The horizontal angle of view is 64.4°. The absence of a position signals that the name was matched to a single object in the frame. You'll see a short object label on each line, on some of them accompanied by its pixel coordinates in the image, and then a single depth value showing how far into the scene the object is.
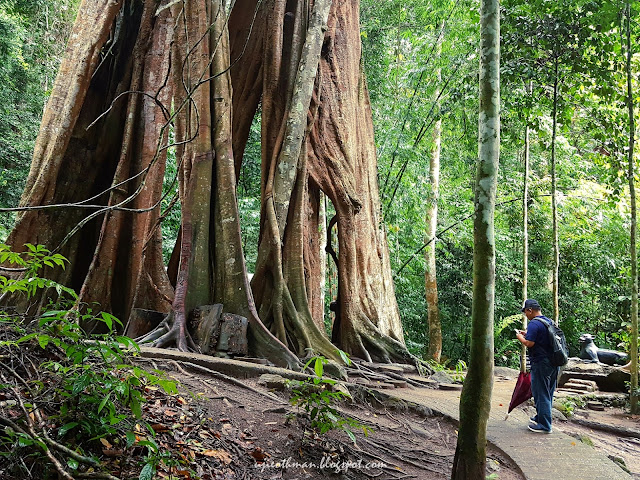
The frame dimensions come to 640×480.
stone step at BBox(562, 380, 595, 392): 8.71
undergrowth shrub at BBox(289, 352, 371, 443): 3.01
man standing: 4.60
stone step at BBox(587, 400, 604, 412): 7.44
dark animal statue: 11.05
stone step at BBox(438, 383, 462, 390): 6.48
